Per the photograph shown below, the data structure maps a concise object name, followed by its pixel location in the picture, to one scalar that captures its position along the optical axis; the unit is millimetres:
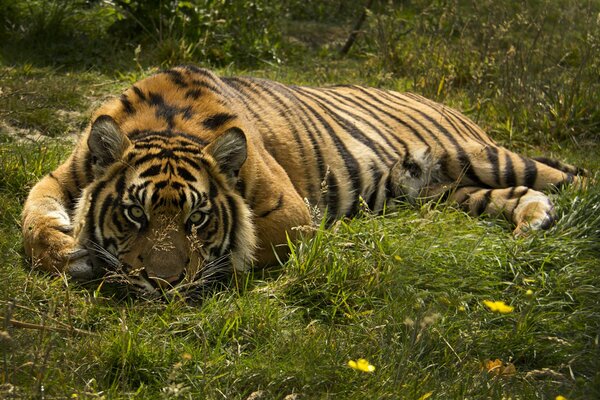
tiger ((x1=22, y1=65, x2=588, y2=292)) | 8336
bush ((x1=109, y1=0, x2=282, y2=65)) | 16880
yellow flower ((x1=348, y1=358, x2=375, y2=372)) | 5652
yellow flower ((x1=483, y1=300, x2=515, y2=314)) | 5898
